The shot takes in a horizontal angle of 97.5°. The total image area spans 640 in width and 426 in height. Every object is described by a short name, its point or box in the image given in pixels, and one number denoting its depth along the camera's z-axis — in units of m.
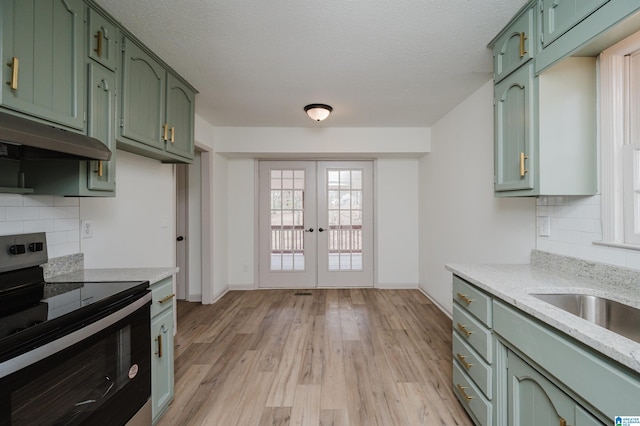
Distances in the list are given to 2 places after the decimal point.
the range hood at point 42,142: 0.99
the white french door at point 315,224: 4.47
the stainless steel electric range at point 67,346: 0.91
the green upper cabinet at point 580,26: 1.14
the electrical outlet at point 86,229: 1.88
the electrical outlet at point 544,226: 1.86
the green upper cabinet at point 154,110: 1.79
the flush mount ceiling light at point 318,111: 2.95
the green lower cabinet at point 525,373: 0.85
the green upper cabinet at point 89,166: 1.48
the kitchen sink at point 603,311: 1.21
